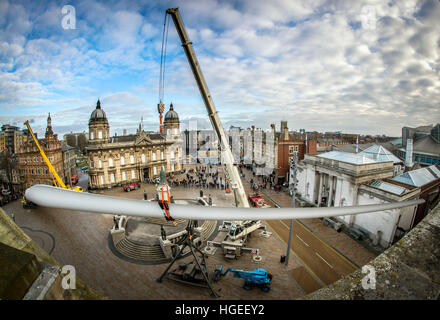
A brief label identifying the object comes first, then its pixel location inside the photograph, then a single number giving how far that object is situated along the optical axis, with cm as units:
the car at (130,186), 3386
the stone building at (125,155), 3409
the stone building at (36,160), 2922
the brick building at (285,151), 3438
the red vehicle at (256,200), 2401
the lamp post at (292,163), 1348
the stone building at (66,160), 3562
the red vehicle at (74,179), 3760
